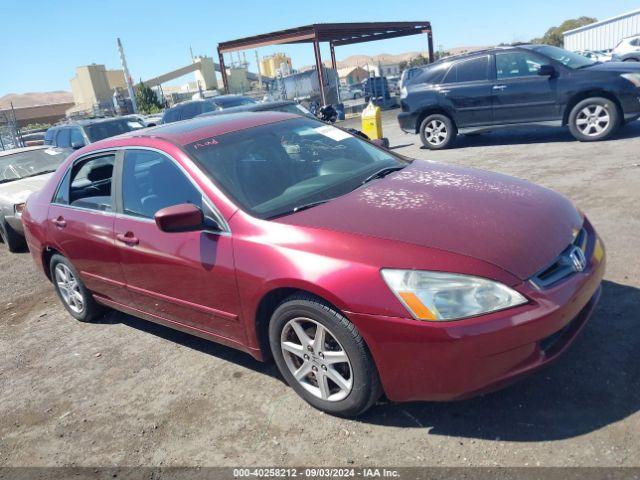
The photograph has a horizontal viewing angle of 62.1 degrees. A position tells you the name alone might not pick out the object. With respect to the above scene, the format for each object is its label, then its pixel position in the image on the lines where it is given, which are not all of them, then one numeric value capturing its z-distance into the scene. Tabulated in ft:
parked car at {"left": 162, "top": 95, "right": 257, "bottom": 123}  45.52
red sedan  8.00
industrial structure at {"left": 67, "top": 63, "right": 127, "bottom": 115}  269.64
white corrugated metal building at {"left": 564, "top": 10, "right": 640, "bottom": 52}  138.72
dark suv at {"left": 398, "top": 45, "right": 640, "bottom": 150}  28.48
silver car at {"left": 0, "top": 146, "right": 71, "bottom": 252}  24.58
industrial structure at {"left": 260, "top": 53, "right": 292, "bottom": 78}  309.79
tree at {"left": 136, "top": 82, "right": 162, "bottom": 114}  168.01
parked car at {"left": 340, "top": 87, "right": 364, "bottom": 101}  109.50
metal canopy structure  73.15
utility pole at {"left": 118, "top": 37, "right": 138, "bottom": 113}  132.41
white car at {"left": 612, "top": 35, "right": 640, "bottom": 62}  79.08
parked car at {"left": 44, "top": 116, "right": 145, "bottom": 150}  38.32
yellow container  38.32
